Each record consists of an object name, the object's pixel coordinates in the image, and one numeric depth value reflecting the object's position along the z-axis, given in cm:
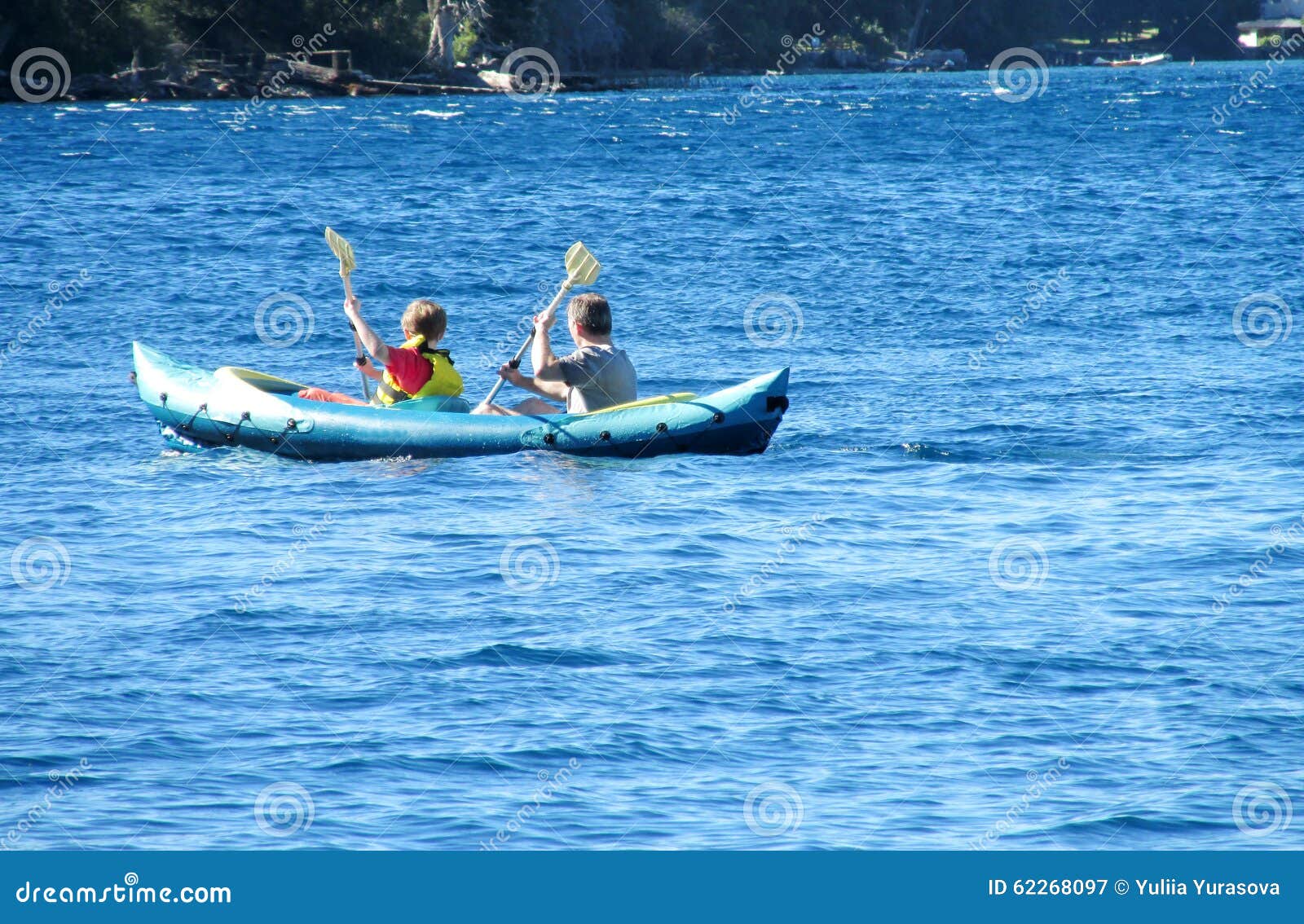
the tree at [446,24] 12169
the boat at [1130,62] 19912
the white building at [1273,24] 19721
